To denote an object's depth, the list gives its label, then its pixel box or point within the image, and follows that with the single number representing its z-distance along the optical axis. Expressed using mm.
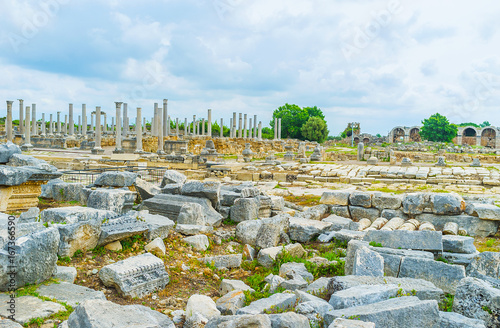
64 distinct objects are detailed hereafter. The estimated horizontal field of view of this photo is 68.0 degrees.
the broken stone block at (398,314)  3424
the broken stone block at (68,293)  4137
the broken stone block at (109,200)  7770
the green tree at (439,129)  68681
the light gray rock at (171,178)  10750
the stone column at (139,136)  30141
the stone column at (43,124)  50631
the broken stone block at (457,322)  3508
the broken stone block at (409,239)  5887
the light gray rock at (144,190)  9602
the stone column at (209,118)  43259
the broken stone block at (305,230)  7836
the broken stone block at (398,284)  4375
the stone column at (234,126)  48788
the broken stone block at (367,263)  5113
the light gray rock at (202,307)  4218
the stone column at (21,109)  38362
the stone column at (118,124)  30434
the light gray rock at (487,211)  8164
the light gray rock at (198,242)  7063
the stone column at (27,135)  30584
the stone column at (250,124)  53453
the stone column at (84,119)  40084
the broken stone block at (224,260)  6352
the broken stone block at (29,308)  3592
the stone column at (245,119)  50844
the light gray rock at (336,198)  10398
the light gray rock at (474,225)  8352
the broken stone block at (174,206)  8617
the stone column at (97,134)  29528
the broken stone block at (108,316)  3258
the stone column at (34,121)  43312
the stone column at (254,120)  54862
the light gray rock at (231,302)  4390
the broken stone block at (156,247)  6266
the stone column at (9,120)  33656
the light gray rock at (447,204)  8703
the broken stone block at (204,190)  9250
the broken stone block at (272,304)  3934
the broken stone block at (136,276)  4824
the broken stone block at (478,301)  3824
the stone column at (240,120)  49500
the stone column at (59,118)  52056
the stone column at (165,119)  34725
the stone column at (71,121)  41653
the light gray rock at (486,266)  4977
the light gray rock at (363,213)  9859
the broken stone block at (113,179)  9578
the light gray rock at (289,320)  3377
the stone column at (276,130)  53531
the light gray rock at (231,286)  5152
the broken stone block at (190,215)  8078
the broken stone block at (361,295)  3889
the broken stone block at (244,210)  9195
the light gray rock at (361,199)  10039
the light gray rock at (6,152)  9672
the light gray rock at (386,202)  9680
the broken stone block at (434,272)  5070
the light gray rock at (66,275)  4789
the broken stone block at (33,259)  4180
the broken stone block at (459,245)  5973
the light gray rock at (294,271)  5535
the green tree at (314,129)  66875
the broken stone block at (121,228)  6000
